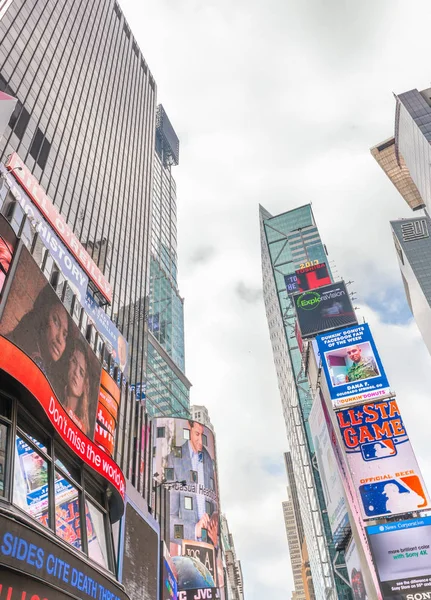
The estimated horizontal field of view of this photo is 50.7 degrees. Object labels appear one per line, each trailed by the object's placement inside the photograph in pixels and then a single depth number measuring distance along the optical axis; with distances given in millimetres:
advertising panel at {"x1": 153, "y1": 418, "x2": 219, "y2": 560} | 47438
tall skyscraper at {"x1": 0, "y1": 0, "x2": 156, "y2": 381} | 57844
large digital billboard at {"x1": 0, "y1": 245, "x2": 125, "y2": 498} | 11039
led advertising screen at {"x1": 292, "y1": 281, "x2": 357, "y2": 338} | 72312
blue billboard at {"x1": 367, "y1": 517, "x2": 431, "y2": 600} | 37438
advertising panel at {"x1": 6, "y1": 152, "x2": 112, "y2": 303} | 32406
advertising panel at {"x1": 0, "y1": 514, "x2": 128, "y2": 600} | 7730
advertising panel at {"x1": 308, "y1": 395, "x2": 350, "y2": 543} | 50094
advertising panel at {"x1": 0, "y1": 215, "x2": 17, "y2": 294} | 11977
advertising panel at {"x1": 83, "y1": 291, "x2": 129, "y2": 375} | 32056
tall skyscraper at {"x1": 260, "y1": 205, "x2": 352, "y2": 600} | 87750
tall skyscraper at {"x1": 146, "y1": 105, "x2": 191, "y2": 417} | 98250
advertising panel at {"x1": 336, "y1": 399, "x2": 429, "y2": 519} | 45906
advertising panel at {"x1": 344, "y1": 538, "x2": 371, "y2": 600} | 44000
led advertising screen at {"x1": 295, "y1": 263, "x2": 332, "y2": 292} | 89000
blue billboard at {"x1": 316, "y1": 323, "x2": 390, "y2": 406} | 53906
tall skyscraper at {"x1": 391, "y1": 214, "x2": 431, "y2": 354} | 150625
